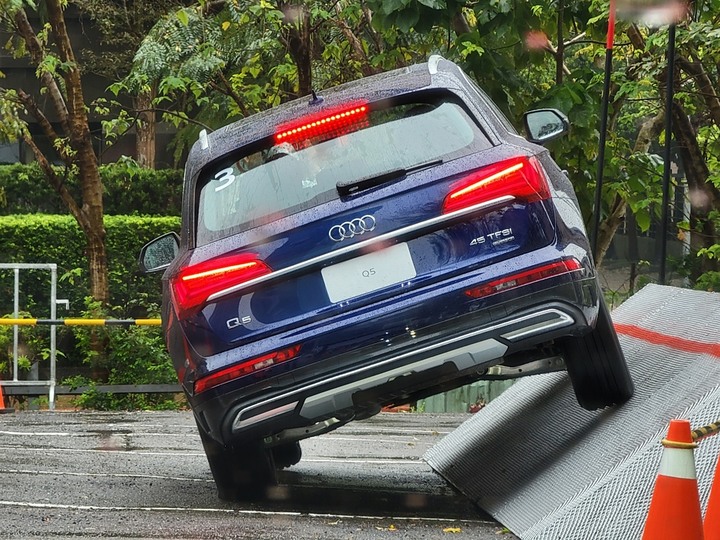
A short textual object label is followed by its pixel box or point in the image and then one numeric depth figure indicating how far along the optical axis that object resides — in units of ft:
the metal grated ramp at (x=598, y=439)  32.63
